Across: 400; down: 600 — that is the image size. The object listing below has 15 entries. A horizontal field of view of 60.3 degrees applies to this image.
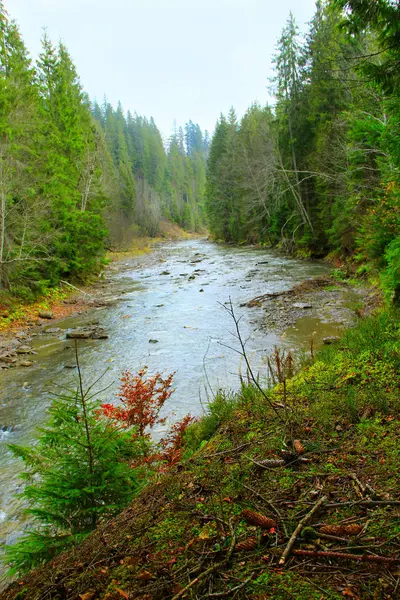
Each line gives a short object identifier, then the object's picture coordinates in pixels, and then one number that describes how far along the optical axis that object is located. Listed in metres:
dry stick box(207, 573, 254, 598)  1.52
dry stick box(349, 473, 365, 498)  2.05
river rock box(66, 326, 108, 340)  11.37
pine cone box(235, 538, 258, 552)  1.78
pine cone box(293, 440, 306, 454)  2.67
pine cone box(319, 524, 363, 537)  1.75
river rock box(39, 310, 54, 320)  13.98
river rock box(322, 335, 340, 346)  8.05
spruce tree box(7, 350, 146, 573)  2.63
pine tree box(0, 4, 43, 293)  13.45
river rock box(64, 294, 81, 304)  16.53
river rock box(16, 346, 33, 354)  10.29
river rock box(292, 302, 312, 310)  12.76
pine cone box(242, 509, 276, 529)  1.91
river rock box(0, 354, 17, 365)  9.55
